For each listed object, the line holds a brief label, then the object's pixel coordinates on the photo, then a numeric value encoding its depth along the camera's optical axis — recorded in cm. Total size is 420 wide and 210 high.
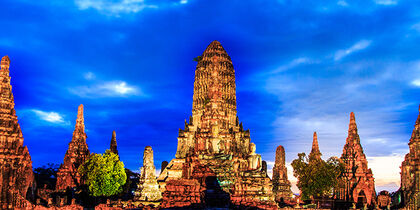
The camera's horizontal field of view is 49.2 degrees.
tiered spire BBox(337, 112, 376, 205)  5749
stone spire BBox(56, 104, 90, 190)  6116
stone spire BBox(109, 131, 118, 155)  7512
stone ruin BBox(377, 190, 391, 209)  5193
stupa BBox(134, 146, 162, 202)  5222
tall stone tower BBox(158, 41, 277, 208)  3919
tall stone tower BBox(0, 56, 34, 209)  3941
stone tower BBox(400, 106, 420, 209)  4522
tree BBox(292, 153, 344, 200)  6059
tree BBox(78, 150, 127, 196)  5919
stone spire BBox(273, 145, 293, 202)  7135
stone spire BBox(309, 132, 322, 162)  6616
